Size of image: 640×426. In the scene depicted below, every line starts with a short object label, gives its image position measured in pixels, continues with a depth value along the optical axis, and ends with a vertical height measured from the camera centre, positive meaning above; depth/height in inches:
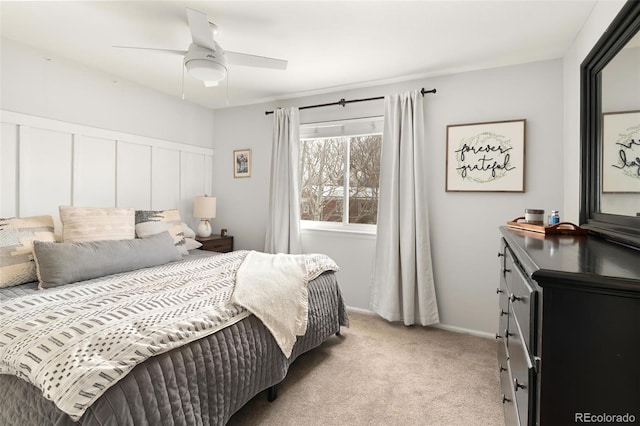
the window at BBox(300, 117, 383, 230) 137.6 +18.5
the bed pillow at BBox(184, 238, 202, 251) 129.6 -13.8
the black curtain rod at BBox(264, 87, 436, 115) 119.3 +47.5
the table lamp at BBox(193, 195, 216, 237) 150.6 +0.1
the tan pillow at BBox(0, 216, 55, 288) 79.4 -10.3
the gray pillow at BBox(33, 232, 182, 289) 78.6 -13.4
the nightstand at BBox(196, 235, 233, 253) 146.4 -15.4
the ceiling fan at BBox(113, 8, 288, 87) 75.7 +41.1
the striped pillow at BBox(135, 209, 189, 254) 113.1 -5.3
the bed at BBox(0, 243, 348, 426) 41.9 -26.7
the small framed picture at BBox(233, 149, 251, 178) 161.8 +25.6
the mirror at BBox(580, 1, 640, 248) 49.7 +15.9
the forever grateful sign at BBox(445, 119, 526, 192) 108.2 +20.9
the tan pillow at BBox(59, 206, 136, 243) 93.8 -4.4
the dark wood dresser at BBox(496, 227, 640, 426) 28.9 -12.2
